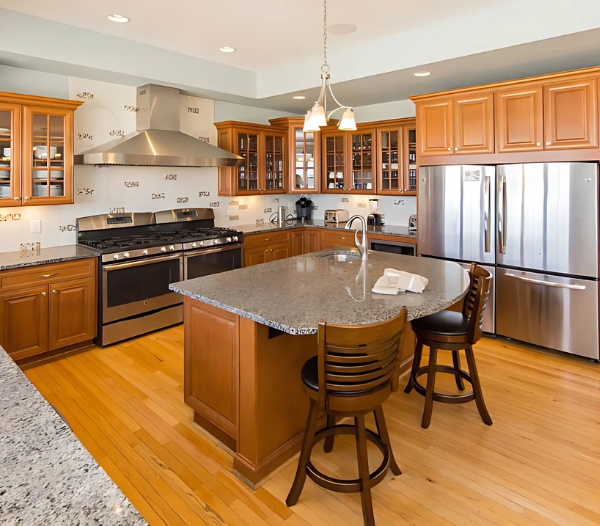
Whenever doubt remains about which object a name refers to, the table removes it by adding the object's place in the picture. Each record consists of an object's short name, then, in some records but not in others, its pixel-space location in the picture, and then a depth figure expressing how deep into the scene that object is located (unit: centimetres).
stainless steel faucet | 327
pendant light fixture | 276
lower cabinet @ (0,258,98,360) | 349
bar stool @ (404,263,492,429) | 258
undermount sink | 357
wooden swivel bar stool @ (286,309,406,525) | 177
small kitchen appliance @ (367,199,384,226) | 608
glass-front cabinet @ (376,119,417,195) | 539
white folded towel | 241
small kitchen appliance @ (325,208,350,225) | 628
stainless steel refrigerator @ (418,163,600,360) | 360
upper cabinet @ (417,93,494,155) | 404
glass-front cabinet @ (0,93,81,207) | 362
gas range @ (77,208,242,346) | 409
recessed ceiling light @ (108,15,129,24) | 352
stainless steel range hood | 414
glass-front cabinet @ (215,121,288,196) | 557
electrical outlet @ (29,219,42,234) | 416
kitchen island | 212
